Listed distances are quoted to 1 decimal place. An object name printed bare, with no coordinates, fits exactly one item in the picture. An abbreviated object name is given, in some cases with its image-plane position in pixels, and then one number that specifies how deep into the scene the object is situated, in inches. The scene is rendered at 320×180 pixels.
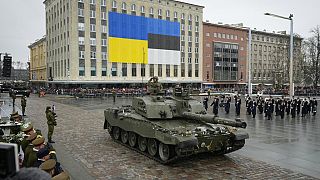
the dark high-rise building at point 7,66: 970.5
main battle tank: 392.3
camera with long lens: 73.6
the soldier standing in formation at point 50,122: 544.9
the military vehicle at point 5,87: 2008.6
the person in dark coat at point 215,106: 1002.1
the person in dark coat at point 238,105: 994.3
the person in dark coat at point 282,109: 916.6
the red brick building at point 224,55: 3004.4
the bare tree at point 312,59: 2103.2
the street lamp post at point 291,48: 1002.7
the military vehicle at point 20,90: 1797.4
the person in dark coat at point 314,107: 995.0
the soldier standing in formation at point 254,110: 933.3
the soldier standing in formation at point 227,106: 1045.3
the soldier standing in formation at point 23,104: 924.6
